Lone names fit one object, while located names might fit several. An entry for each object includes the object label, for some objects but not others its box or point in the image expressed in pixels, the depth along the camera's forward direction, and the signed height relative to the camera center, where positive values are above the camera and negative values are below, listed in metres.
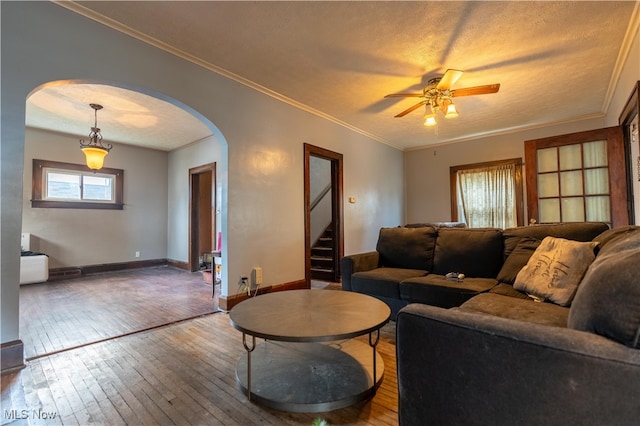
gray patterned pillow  1.79 -0.35
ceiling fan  2.87 +1.37
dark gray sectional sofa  0.78 -0.44
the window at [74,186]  5.11 +0.71
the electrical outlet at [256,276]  3.43 -0.65
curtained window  5.34 +0.49
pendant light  4.18 +1.03
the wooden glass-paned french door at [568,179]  4.14 +0.59
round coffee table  1.53 -0.96
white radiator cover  4.62 -0.73
